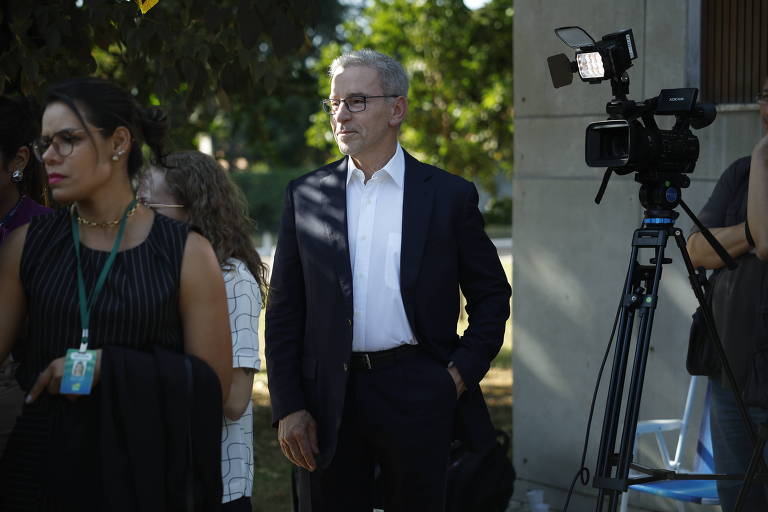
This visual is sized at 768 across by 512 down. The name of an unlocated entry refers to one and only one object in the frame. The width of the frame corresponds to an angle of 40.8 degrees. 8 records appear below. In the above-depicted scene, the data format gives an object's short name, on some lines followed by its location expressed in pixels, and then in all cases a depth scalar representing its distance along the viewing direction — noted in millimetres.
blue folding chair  4105
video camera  3287
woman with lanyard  2273
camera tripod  3209
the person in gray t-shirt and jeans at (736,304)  3395
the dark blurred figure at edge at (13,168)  2793
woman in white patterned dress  3123
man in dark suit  3207
